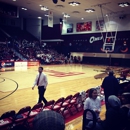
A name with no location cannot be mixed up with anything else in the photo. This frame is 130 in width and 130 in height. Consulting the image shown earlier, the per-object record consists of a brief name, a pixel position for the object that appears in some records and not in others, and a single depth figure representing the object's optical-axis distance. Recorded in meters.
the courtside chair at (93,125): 2.77
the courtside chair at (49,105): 5.13
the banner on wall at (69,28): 30.19
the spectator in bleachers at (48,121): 1.30
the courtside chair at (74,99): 5.92
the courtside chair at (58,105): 5.17
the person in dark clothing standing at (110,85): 5.25
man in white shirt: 6.34
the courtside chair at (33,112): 4.56
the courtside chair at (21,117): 4.17
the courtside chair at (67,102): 5.58
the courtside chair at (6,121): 3.89
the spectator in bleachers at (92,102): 3.97
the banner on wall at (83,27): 27.95
